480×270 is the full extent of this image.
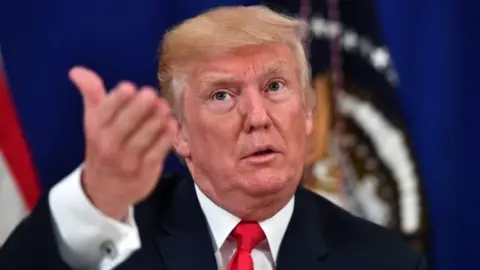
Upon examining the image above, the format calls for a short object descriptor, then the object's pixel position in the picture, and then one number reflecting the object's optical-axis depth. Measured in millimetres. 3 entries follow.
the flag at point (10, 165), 2930
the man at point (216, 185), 2588
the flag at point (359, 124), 3084
